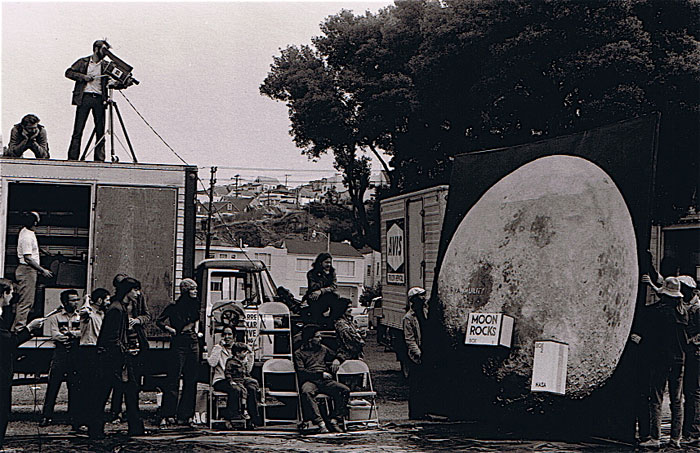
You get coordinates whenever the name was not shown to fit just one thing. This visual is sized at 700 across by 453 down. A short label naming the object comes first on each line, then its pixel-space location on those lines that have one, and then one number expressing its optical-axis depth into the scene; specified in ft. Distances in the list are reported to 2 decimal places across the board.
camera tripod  39.88
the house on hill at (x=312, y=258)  188.14
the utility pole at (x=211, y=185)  108.80
